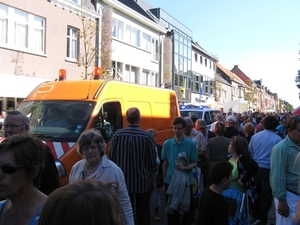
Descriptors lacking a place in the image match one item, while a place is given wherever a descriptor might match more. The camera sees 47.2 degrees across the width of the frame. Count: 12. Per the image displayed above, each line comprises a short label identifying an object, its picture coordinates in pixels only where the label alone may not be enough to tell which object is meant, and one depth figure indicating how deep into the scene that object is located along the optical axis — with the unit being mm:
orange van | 5469
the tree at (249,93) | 62312
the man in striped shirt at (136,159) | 4637
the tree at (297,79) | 23062
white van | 14960
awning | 13172
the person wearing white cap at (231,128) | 7555
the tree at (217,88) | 41375
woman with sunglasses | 2061
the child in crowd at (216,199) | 3486
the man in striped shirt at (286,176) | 3750
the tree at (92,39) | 17234
